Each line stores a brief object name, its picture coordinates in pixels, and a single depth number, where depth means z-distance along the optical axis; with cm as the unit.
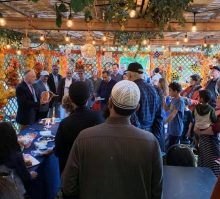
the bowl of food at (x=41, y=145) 249
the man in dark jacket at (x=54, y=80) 657
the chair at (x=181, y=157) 224
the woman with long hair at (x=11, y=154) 170
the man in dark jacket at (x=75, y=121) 187
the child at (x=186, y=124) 417
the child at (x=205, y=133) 301
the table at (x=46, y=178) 234
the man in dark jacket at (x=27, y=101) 407
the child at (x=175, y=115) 371
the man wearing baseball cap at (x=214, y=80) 423
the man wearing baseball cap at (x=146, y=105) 264
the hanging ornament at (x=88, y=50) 555
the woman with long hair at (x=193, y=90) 478
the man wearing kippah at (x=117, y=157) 128
